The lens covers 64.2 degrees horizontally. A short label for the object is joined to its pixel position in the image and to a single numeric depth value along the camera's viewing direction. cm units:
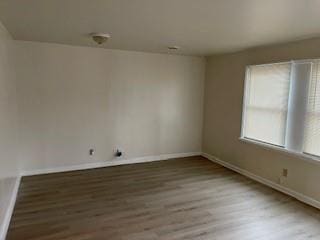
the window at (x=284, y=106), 333
